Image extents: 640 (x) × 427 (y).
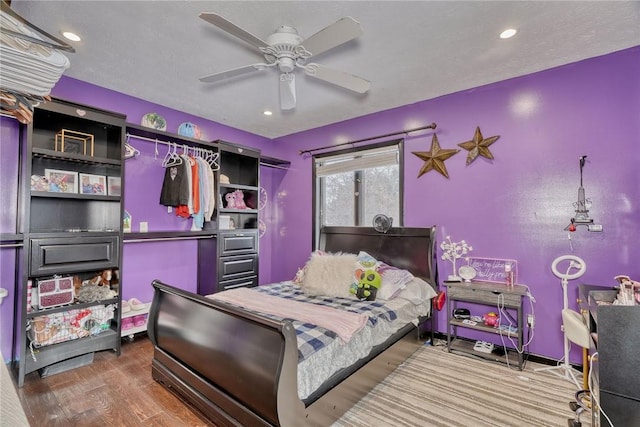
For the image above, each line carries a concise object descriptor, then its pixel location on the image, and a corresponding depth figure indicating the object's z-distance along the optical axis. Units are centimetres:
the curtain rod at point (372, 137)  353
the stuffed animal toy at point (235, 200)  426
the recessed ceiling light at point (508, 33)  229
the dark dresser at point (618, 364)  140
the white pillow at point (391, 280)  295
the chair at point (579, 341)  203
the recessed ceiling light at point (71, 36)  231
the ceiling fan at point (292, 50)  169
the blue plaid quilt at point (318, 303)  186
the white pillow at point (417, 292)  302
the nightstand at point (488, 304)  279
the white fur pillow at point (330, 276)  305
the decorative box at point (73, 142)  292
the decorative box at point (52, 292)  260
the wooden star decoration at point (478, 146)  319
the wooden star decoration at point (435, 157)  348
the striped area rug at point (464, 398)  206
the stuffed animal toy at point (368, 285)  287
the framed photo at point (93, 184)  298
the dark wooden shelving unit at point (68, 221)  250
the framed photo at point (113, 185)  309
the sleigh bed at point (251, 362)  160
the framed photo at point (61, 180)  280
